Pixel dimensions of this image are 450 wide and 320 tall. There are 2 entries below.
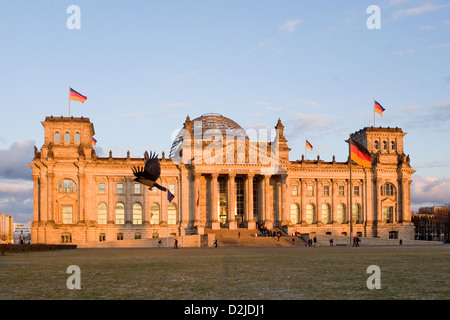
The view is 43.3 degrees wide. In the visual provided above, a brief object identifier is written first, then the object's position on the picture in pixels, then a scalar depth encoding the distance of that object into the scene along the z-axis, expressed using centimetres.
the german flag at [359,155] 6456
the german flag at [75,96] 8612
